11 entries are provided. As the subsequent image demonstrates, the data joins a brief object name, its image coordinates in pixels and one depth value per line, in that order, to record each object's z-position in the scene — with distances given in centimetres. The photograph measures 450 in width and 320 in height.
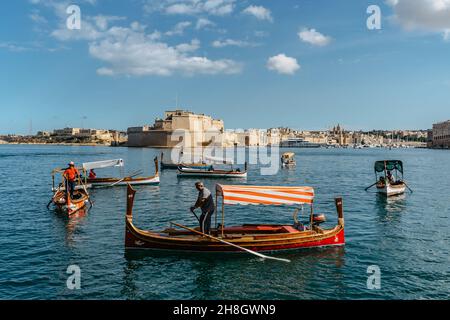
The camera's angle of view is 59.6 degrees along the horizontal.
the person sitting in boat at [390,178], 3118
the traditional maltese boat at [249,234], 1461
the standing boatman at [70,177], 2273
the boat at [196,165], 5004
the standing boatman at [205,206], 1454
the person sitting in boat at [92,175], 3644
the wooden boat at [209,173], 4719
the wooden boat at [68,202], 2238
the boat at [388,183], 3019
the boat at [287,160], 6731
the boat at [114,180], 3514
